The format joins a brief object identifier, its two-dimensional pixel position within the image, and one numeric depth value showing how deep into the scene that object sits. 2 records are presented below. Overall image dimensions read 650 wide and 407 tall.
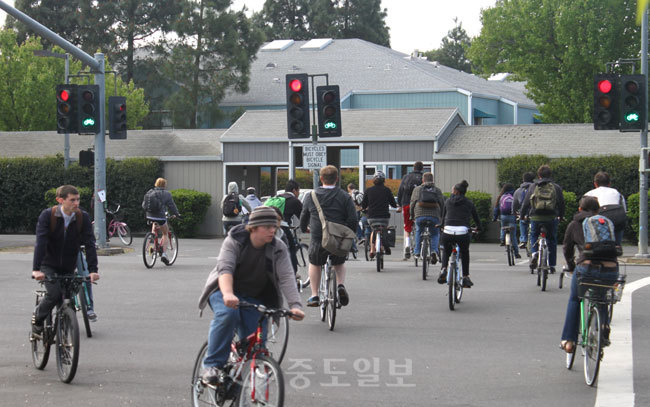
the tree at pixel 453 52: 90.38
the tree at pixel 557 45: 44.16
